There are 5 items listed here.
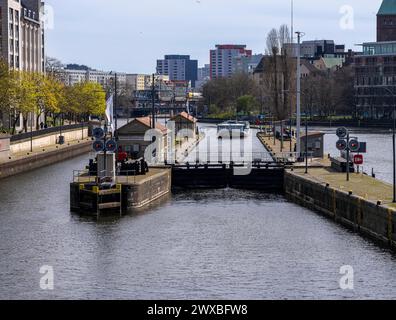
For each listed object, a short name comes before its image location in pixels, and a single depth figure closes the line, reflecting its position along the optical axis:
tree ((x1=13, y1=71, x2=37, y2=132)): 110.38
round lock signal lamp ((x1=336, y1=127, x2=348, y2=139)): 70.74
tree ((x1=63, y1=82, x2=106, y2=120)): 149.59
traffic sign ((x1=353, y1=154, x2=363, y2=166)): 70.75
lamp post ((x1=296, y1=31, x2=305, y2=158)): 87.25
